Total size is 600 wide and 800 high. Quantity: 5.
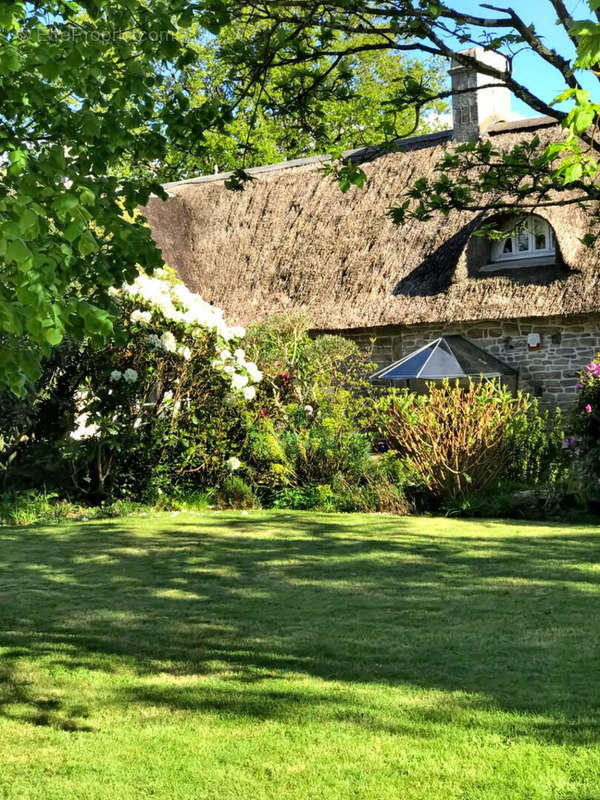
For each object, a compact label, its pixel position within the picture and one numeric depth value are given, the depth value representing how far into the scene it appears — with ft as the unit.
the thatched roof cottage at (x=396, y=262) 53.72
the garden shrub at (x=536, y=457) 36.24
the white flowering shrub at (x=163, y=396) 36.19
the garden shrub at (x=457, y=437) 34.73
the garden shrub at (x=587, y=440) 32.73
